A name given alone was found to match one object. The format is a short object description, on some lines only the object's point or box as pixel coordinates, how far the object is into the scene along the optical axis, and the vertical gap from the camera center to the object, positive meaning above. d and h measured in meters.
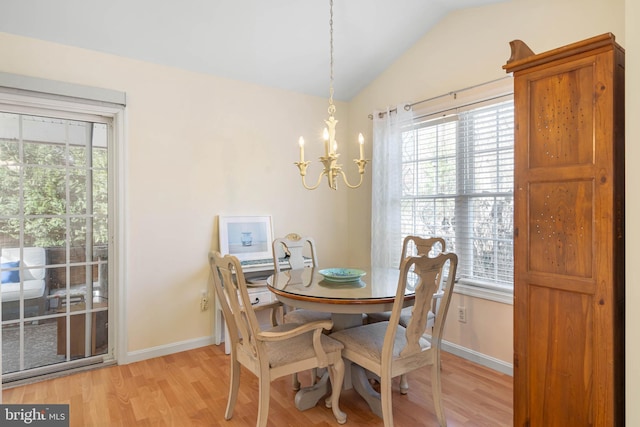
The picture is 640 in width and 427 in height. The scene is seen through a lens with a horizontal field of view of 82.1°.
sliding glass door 2.66 -0.19
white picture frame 3.43 -0.21
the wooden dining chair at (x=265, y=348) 1.91 -0.76
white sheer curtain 3.53 +0.28
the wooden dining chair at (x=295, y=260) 2.65 -0.42
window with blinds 2.82 +0.24
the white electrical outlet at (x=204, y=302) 3.37 -0.80
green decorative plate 2.43 -0.41
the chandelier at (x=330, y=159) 2.30 +0.35
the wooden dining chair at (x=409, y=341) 1.90 -0.74
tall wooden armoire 1.41 -0.09
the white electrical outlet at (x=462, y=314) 3.09 -0.85
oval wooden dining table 2.05 -0.47
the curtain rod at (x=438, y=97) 2.87 +1.03
